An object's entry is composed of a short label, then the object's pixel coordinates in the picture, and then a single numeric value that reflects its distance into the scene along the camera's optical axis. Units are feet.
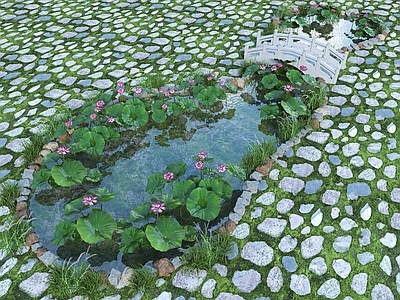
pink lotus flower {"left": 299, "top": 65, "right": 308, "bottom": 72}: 18.13
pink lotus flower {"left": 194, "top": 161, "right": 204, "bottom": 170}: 13.73
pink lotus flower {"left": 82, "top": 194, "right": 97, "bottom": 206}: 12.54
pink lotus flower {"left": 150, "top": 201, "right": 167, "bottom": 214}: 12.25
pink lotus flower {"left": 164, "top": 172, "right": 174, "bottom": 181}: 13.35
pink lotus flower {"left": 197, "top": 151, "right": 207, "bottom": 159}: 14.16
